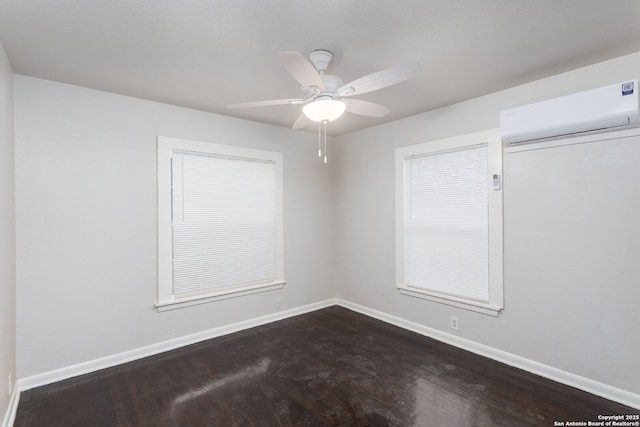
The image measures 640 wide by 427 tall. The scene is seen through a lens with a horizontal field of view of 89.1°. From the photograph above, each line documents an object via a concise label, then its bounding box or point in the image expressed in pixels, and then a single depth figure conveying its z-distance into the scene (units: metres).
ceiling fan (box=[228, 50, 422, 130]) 1.81
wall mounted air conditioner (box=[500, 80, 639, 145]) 2.26
